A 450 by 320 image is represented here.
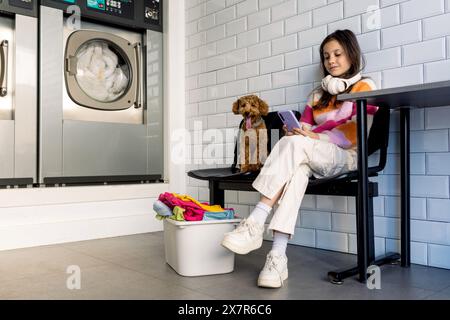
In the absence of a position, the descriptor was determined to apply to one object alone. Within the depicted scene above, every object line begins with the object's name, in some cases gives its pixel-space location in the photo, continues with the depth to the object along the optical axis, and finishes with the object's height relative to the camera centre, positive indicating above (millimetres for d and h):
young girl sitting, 1700 +1
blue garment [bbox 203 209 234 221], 1852 -226
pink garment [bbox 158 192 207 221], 1834 -201
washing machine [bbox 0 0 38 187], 2580 +437
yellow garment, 1887 -195
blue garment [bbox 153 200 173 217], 1928 -205
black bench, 1730 -105
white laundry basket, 1819 -357
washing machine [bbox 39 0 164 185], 2764 +500
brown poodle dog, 2242 +151
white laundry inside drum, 2926 +639
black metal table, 1581 +156
